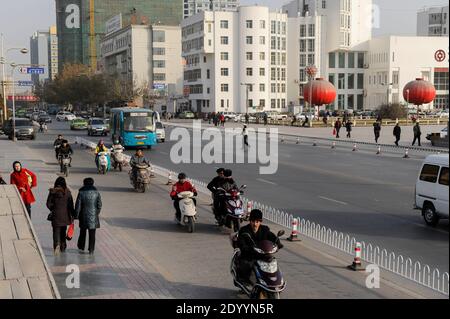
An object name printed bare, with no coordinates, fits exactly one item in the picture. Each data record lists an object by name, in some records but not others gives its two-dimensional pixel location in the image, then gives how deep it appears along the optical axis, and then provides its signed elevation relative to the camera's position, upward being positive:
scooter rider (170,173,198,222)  13.65 -1.67
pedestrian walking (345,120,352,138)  45.03 -0.97
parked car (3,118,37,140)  44.53 -0.89
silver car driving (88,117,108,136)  49.56 -0.93
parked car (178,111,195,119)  91.62 +0.19
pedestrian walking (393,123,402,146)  37.64 -1.12
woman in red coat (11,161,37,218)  13.42 -1.47
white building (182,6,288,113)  94.06 +9.71
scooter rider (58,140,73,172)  23.30 -1.34
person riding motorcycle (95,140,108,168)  23.96 -1.31
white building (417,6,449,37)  147.88 +23.64
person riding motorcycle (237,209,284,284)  8.51 -1.79
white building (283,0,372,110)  100.00 +12.04
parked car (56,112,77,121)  85.47 +0.17
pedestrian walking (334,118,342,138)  45.58 -0.85
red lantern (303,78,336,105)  74.38 +2.95
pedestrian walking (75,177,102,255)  11.09 -1.68
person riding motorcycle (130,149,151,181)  19.19 -1.49
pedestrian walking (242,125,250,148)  38.25 -1.32
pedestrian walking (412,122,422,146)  37.34 -1.12
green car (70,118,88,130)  59.19 -0.70
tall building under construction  154.00 +27.16
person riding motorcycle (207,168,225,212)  13.53 -1.60
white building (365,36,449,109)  98.69 +8.68
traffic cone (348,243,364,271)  10.35 -2.59
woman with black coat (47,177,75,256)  10.99 -1.66
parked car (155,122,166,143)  43.03 -1.20
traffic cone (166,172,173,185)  21.02 -2.32
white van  13.54 -1.78
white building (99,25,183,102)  116.12 +12.22
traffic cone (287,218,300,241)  12.66 -2.56
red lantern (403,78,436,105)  77.44 +2.95
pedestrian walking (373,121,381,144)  39.56 -1.03
